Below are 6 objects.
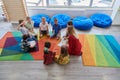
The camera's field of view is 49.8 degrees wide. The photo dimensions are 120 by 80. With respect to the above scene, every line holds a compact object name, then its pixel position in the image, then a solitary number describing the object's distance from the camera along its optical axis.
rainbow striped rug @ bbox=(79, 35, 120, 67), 3.08
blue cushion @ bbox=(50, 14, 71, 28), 4.39
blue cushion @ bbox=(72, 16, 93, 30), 4.23
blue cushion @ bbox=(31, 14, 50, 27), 4.46
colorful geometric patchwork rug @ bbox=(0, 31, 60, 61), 3.20
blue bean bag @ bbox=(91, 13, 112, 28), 4.46
